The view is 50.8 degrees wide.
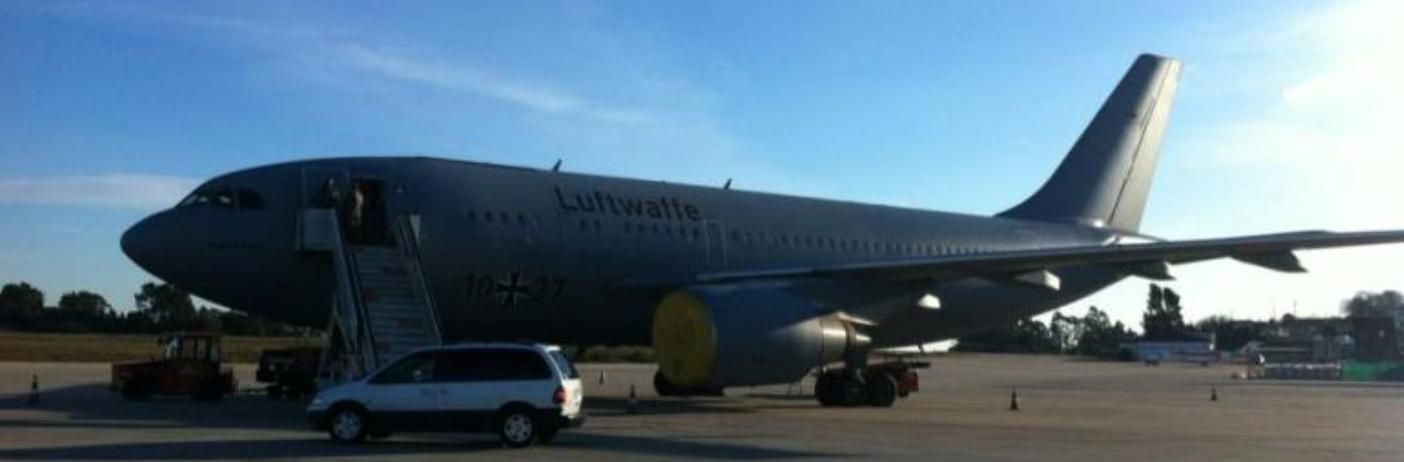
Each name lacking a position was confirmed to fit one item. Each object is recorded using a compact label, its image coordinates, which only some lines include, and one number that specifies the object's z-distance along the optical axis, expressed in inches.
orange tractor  1154.0
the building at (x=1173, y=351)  4224.9
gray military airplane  922.1
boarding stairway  872.3
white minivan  677.9
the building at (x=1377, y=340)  3708.2
